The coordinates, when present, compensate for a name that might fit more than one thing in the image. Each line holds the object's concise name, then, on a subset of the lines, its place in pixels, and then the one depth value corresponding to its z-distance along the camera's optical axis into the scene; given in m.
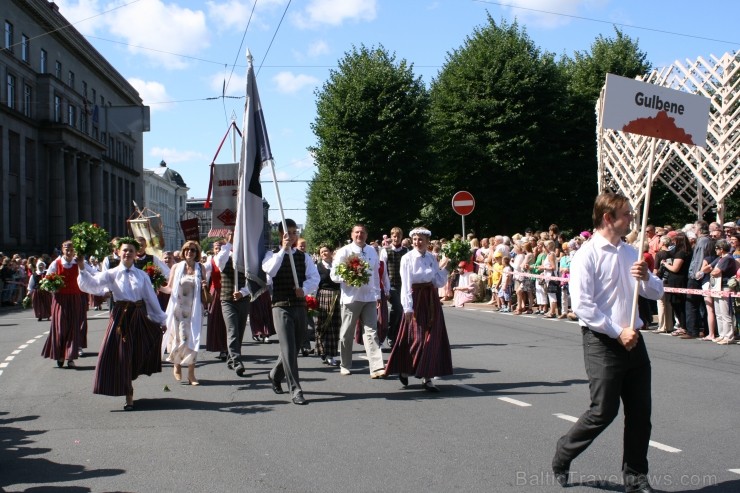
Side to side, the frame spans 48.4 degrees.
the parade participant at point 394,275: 12.45
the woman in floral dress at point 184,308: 10.88
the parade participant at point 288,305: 9.07
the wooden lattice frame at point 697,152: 21.98
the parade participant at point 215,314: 12.68
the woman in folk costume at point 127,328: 8.84
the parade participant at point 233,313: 11.41
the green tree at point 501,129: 37.47
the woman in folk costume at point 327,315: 12.36
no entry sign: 23.70
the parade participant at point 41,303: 23.78
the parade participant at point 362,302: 10.72
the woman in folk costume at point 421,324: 9.45
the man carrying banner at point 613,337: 5.17
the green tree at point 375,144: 37.53
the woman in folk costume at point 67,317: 12.70
